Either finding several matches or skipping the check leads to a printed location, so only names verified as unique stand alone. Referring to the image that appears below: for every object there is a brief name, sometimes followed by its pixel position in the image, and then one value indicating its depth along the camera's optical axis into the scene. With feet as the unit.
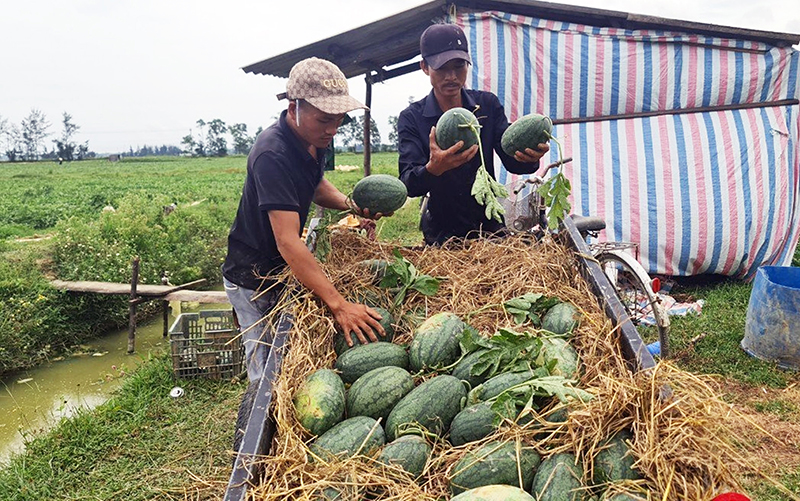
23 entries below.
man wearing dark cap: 11.76
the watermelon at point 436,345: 7.91
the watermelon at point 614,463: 5.46
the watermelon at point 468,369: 7.39
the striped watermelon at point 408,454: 6.07
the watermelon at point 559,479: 5.37
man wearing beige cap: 8.90
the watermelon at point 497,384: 6.67
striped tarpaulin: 24.34
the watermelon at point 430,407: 6.67
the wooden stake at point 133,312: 23.11
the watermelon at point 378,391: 7.06
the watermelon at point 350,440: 6.28
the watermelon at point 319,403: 6.77
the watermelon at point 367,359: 7.88
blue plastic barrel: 16.88
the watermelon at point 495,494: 5.27
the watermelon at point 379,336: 8.63
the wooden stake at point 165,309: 24.45
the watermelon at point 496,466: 5.67
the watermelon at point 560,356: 7.00
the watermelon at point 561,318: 8.09
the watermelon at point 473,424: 6.32
